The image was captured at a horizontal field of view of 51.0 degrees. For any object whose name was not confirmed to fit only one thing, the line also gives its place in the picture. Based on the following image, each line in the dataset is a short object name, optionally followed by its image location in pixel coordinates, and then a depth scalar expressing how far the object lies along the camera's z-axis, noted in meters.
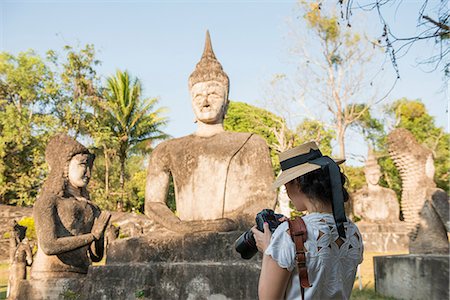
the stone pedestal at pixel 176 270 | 4.27
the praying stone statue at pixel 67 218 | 5.25
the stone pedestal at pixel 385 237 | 16.20
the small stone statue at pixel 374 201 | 18.14
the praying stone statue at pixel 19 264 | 6.88
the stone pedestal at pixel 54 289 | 5.24
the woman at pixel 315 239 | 1.91
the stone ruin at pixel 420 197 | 8.20
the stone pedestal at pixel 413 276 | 7.39
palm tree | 27.56
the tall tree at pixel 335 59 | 24.23
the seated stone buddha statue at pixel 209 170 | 5.14
